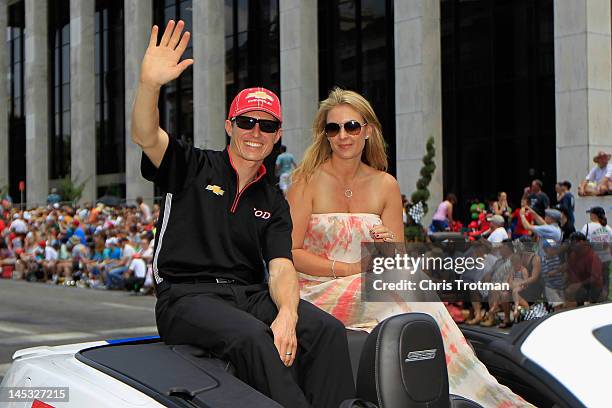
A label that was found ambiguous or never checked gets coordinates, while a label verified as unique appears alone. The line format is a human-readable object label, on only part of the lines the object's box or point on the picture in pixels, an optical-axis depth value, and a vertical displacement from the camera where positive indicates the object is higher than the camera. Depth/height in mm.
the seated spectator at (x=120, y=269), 19094 -1486
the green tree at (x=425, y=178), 18016 +608
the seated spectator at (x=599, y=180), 13633 +389
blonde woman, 4160 -24
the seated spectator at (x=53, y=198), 33719 +428
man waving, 3062 -216
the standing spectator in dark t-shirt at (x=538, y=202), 14023 +12
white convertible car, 2271 -554
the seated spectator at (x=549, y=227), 11788 -379
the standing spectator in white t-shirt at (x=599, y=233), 10789 -456
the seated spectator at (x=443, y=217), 16203 -278
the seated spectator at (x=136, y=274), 18016 -1532
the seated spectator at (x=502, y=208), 14948 -94
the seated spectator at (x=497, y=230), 11840 -412
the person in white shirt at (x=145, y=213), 22709 -174
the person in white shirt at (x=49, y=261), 22203 -1479
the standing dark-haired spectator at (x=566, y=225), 12198 -352
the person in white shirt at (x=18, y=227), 24953 -582
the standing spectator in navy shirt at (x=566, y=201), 12742 +21
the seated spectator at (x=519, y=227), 12961 -409
